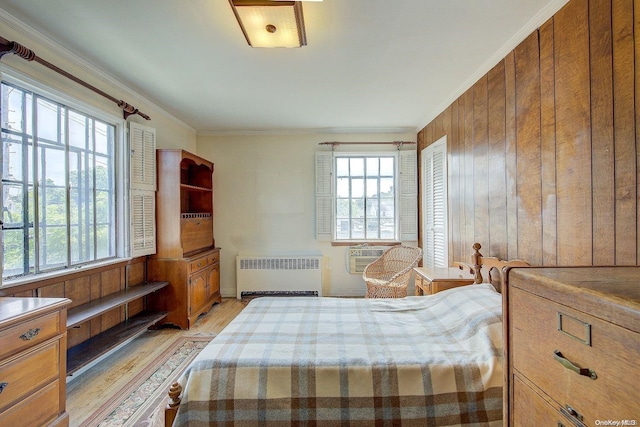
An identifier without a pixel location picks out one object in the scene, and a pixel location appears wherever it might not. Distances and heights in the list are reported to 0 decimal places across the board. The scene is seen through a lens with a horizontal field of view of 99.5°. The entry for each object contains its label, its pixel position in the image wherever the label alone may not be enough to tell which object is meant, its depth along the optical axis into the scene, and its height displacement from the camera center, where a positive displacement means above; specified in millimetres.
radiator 4102 -968
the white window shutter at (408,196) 4105 +241
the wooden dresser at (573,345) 570 -333
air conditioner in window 4109 -672
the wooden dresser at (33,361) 1301 -780
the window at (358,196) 4180 +247
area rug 1739 -1331
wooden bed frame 2074 -455
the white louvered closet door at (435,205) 3234 +88
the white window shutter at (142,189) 2809 +255
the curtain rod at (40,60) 1681 +1059
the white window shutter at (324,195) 4168 +262
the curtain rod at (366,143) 4117 +1056
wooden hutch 3059 -498
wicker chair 3176 -787
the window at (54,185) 1836 +217
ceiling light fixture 1595 +1217
